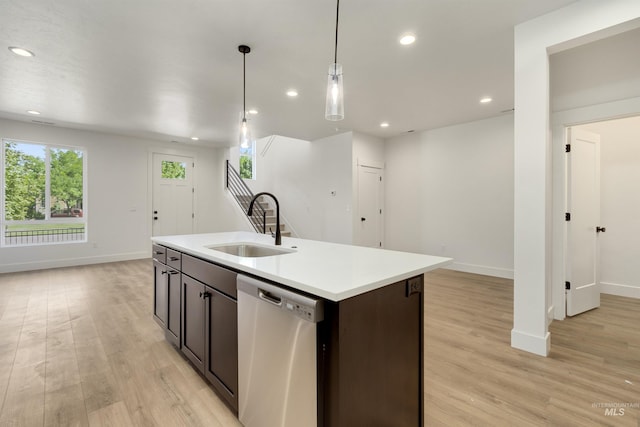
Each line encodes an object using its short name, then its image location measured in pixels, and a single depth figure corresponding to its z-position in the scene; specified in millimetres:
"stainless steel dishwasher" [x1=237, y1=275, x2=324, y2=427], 1143
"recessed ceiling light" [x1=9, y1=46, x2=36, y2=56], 2703
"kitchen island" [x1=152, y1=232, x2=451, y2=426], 1101
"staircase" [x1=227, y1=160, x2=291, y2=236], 7062
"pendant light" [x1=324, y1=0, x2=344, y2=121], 1799
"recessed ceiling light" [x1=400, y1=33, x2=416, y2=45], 2518
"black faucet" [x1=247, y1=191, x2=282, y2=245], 2230
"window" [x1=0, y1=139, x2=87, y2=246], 5152
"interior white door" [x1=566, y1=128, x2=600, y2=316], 3109
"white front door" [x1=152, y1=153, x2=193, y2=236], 6766
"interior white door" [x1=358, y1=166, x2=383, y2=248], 5844
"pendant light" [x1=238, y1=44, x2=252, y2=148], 2708
